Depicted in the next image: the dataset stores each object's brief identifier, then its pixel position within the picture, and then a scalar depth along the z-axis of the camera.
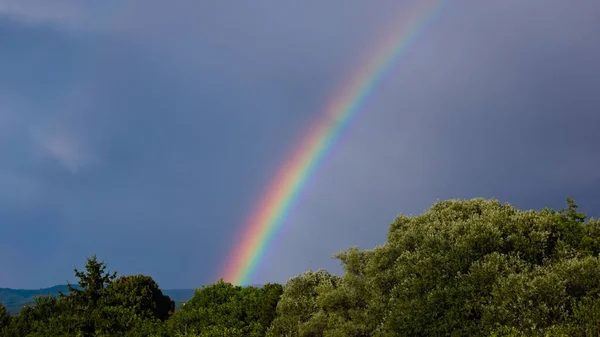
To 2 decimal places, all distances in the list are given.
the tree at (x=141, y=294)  75.52
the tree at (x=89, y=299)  61.88
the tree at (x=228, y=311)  58.66
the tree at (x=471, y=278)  35.38
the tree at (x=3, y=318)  78.44
